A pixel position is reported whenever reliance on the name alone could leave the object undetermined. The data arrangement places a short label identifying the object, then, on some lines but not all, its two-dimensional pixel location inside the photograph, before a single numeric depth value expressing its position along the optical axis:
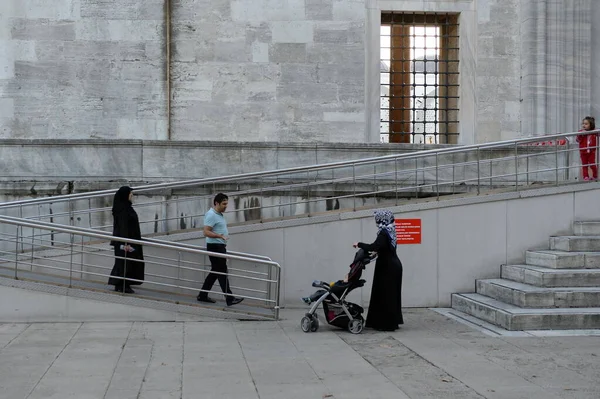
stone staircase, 11.70
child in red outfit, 14.98
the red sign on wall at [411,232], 14.32
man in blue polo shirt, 13.06
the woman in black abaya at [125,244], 12.95
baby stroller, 11.70
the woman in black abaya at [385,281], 11.91
